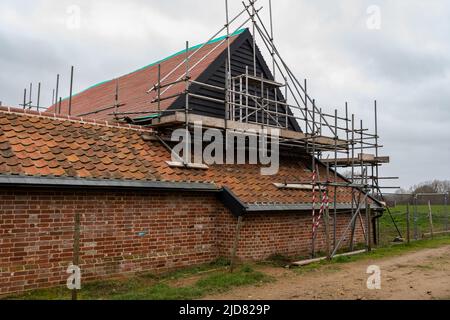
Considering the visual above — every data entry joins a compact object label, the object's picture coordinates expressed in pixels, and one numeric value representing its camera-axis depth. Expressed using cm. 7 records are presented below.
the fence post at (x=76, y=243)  732
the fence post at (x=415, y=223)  1853
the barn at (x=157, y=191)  852
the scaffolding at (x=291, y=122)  1302
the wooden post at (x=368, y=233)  1416
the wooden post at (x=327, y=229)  1224
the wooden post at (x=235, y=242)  1023
